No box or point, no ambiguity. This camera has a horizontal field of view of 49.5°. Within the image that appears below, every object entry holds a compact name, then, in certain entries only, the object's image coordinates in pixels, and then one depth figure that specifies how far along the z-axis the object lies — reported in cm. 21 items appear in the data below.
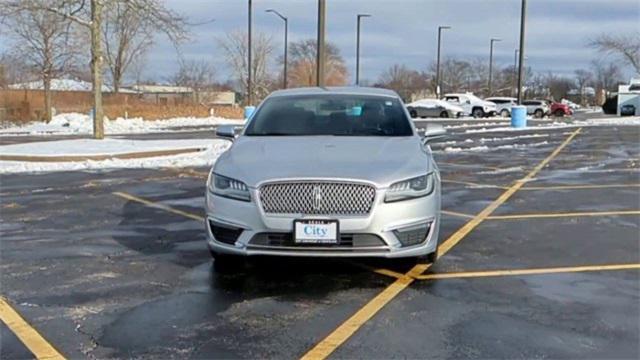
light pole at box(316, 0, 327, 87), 1933
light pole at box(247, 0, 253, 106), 4000
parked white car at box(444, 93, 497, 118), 4906
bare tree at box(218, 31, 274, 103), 7144
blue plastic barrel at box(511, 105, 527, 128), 3191
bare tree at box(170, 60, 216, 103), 7875
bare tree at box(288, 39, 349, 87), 7656
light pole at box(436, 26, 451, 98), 5746
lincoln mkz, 510
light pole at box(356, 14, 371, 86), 5034
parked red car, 5428
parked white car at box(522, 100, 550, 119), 5155
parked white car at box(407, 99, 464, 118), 4735
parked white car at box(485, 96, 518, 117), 4992
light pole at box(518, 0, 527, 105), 3218
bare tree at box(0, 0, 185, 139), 1986
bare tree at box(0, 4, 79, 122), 4025
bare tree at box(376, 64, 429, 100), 9190
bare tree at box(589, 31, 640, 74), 6153
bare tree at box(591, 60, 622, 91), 10875
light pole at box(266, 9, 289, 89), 4987
